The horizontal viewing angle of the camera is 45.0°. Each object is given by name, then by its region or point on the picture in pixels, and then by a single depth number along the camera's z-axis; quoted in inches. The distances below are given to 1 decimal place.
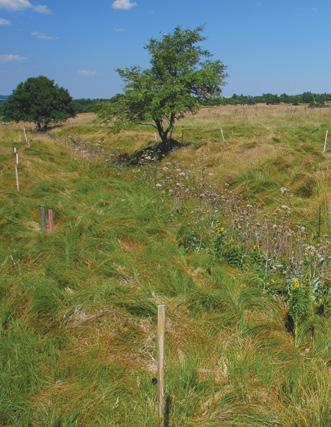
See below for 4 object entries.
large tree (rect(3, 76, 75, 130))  1416.1
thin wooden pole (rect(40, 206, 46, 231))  259.8
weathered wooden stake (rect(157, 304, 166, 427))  92.6
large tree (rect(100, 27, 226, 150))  640.4
